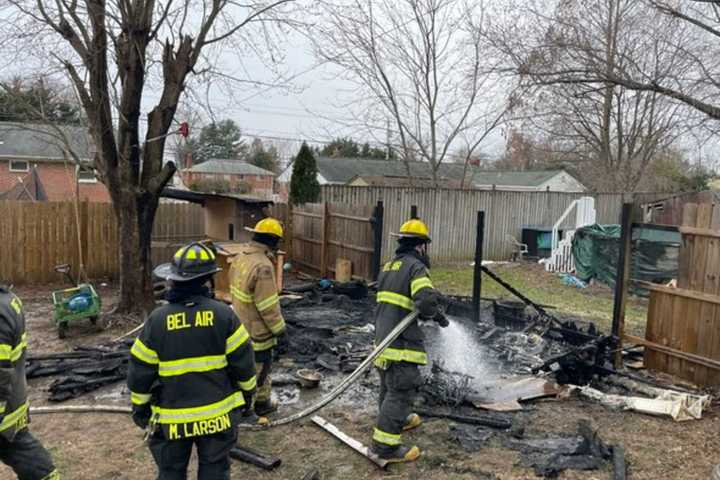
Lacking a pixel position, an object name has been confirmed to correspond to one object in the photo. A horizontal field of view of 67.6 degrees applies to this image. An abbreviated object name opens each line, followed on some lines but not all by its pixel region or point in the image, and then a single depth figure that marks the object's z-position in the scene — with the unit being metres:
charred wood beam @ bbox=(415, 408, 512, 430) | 5.13
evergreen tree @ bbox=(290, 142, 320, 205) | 17.41
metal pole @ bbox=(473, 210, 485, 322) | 8.45
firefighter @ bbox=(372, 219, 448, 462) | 4.44
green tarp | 12.25
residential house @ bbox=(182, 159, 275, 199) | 45.45
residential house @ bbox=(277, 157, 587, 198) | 39.31
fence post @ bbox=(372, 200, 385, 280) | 10.91
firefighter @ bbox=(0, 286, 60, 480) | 3.14
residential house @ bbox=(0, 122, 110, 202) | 27.36
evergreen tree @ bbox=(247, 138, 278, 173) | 56.94
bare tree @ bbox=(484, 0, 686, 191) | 9.76
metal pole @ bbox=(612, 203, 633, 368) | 6.56
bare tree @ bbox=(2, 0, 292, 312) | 8.45
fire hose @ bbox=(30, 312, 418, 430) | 4.50
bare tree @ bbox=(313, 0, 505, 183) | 18.94
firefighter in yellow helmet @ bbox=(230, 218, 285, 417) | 4.97
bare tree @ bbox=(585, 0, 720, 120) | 8.47
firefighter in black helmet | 2.97
